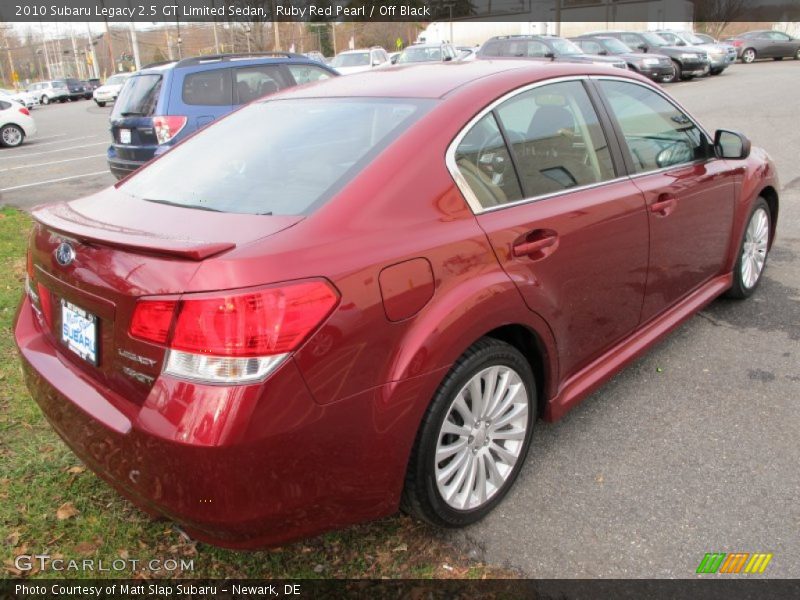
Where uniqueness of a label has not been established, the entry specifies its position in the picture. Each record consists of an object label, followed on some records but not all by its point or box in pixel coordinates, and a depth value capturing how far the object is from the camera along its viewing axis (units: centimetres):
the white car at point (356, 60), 2320
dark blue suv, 768
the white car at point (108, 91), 3186
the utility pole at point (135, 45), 3909
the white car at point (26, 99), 3306
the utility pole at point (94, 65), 5848
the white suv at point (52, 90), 4297
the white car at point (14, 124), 1683
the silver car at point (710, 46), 2364
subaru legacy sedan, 184
